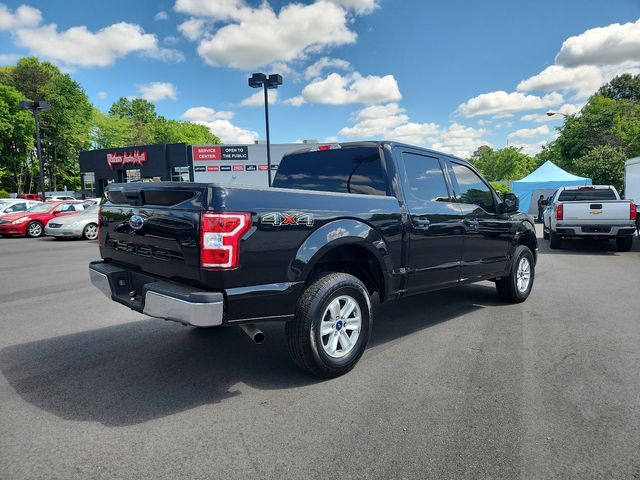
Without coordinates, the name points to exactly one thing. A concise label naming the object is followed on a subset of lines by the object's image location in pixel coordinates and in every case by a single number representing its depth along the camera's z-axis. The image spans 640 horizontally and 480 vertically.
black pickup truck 2.89
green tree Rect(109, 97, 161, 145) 94.12
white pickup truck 10.99
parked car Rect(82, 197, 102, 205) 18.80
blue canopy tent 26.86
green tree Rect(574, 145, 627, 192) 31.45
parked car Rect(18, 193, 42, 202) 40.67
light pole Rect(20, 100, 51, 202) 22.17
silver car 15.49
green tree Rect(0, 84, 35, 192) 42.78
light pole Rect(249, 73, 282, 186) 17.95
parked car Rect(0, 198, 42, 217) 18.60
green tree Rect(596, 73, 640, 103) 54.03
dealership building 39.72
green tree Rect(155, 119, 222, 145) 89.38
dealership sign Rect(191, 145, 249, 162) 41.72
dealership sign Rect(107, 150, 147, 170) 39.80
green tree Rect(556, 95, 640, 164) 36.30
